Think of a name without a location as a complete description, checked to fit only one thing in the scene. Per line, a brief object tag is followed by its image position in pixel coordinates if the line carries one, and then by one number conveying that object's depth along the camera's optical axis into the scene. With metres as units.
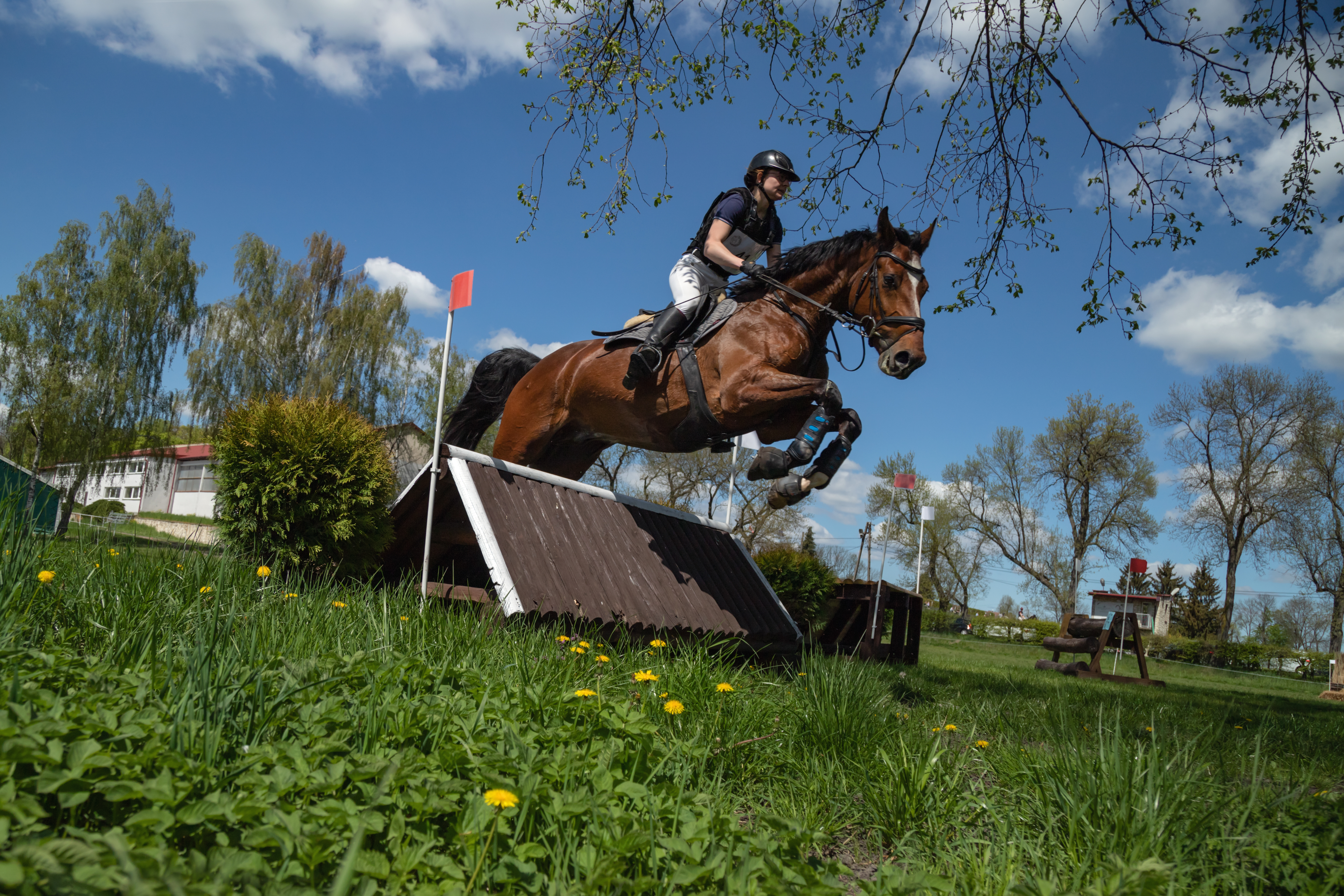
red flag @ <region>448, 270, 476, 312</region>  4.97
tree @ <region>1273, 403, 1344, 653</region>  27.77
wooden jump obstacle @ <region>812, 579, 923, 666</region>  9.30
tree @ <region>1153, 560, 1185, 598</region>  45.34
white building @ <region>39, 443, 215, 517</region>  42.66
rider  4.71
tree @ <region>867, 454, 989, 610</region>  43.50
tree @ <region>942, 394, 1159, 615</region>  34.84
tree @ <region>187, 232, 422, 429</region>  23.27
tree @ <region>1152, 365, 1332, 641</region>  29.20
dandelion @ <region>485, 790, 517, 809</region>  1.52
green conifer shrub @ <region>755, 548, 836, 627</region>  10.25
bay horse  4.29
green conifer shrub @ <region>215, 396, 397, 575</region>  5.18
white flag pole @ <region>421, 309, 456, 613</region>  4.11
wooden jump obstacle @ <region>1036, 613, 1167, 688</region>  11.34
